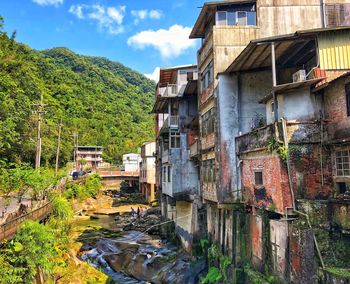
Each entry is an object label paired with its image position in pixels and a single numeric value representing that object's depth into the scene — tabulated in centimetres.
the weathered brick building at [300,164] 1181
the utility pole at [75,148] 7746
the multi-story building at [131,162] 8212
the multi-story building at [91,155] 9375
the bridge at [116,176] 6744
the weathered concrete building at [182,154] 2658
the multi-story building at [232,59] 1820
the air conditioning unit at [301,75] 1379
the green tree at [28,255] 1543
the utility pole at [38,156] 2936
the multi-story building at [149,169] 5669
